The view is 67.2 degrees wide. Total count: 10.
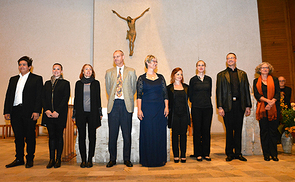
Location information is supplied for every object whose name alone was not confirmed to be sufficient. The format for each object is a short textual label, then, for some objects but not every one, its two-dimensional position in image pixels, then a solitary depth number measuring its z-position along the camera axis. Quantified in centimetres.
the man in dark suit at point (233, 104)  353
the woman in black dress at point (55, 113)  321
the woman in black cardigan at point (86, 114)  321
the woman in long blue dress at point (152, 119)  319
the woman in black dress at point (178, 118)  338
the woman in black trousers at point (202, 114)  352
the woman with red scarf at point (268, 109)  353
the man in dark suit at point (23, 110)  325
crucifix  703
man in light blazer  324
